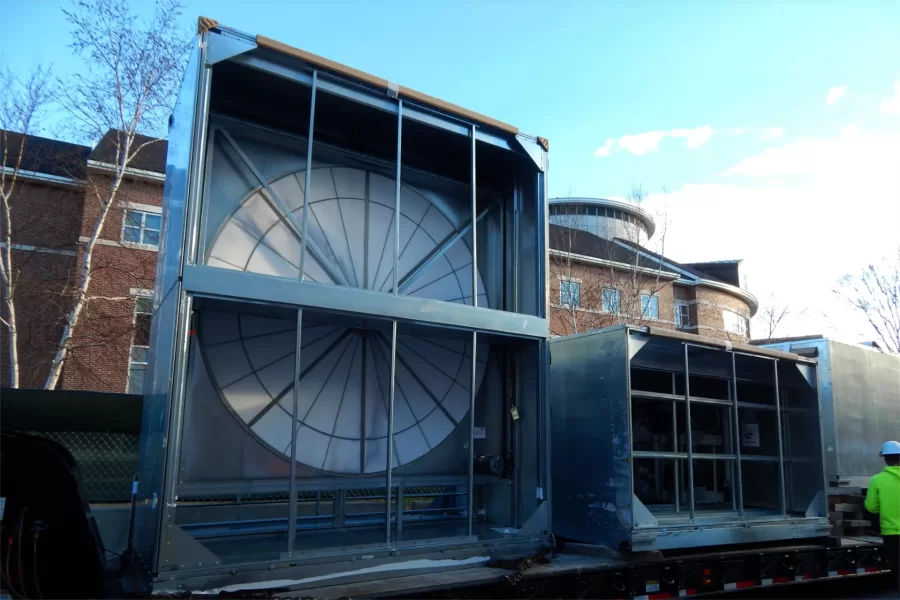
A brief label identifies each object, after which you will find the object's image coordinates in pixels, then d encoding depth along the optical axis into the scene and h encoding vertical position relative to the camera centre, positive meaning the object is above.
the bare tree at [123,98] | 16.23 +8.34
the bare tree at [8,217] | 15.14 +5.19
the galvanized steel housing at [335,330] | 5.00 +0.90
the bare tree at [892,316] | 30.35 +5.47
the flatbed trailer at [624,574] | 4.79 -1.26
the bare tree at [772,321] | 36.56 +6.13
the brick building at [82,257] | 17.11 +4.59
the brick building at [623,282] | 23.00 +6.15
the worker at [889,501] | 6.36 -0.66
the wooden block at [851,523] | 8.09 -1.10
